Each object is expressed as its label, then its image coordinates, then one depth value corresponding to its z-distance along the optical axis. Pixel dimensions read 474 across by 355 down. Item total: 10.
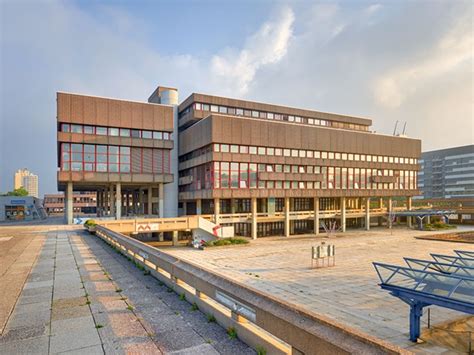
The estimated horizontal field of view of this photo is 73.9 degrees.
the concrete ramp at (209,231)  41.16
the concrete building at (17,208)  74.10
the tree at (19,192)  127.97
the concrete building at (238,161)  44.56
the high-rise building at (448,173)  151.12
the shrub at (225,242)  37.22
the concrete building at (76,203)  122.32
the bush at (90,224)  28.52
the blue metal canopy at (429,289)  9.05
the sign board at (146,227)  33.00
